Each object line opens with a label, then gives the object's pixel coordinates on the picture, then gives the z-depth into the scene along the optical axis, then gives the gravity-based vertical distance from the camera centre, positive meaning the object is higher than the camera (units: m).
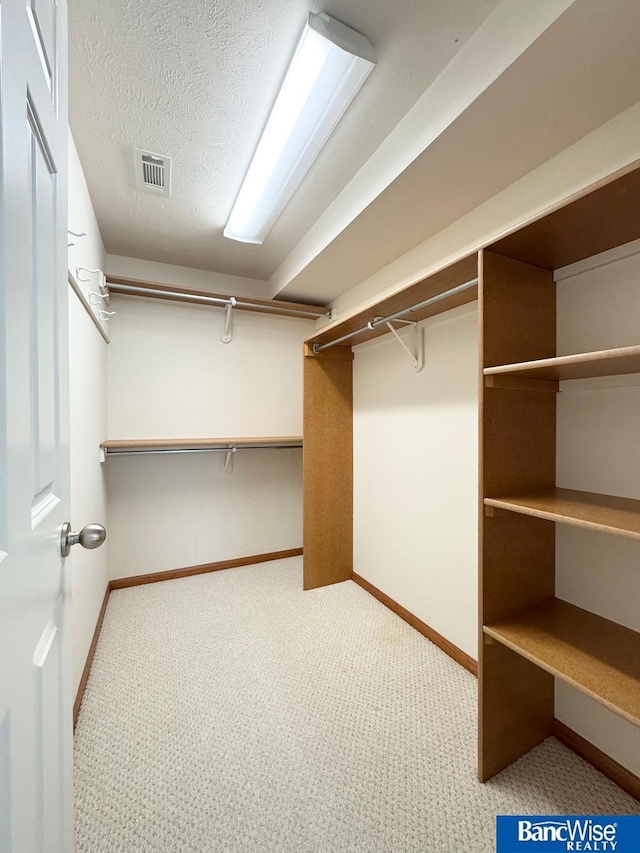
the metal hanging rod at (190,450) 2.50 -0.22
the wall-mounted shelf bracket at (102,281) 2.16 +0.85
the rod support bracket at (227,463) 2.91 -0.34
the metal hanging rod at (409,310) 1.51 +0.55
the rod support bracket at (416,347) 2.09 +0.43
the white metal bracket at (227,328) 2.83 +0.74
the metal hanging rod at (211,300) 2.39 +0.88
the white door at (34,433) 0.45 -0.02
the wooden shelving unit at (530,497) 1.03 -0.26
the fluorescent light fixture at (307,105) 1.13 +1.16
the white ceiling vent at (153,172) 1.66 +1.20
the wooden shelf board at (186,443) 2.39 -0.16
